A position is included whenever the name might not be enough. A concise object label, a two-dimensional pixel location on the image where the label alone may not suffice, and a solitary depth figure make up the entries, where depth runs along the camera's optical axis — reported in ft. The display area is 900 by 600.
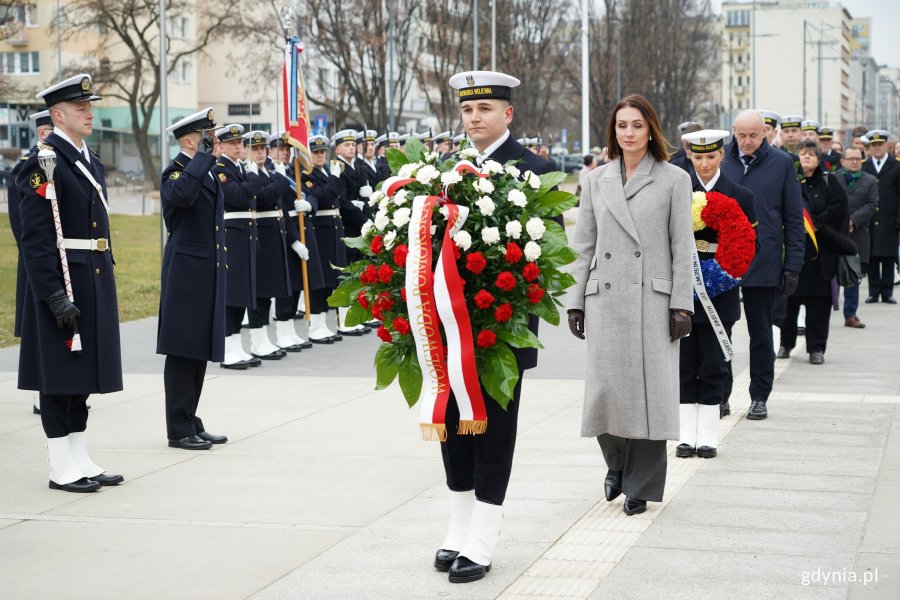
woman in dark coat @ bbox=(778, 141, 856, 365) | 39.86
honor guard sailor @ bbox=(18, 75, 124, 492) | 23.80
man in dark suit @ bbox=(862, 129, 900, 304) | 58.95
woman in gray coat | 21.18
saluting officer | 27.96
